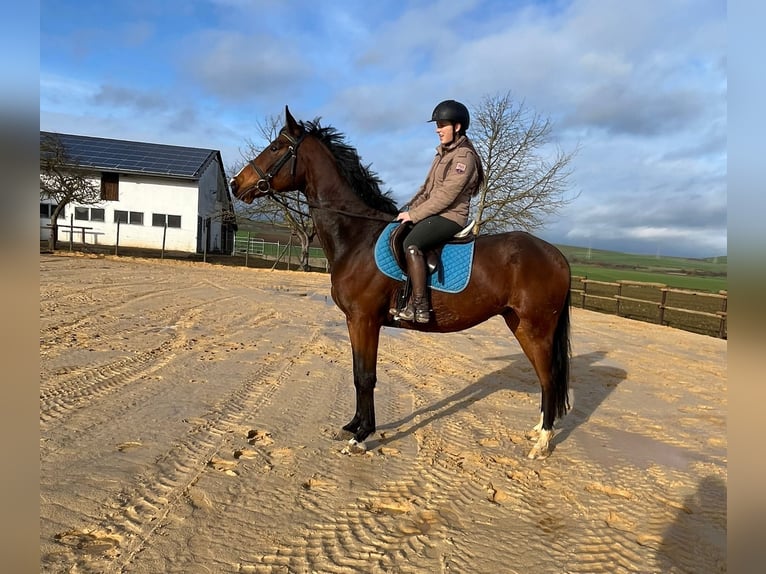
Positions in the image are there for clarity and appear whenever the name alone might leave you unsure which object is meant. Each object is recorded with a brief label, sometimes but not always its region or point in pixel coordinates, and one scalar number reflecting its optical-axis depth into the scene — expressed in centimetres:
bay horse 409
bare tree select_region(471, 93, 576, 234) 2203
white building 2844
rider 392
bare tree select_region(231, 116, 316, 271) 2623
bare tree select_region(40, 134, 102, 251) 2070
